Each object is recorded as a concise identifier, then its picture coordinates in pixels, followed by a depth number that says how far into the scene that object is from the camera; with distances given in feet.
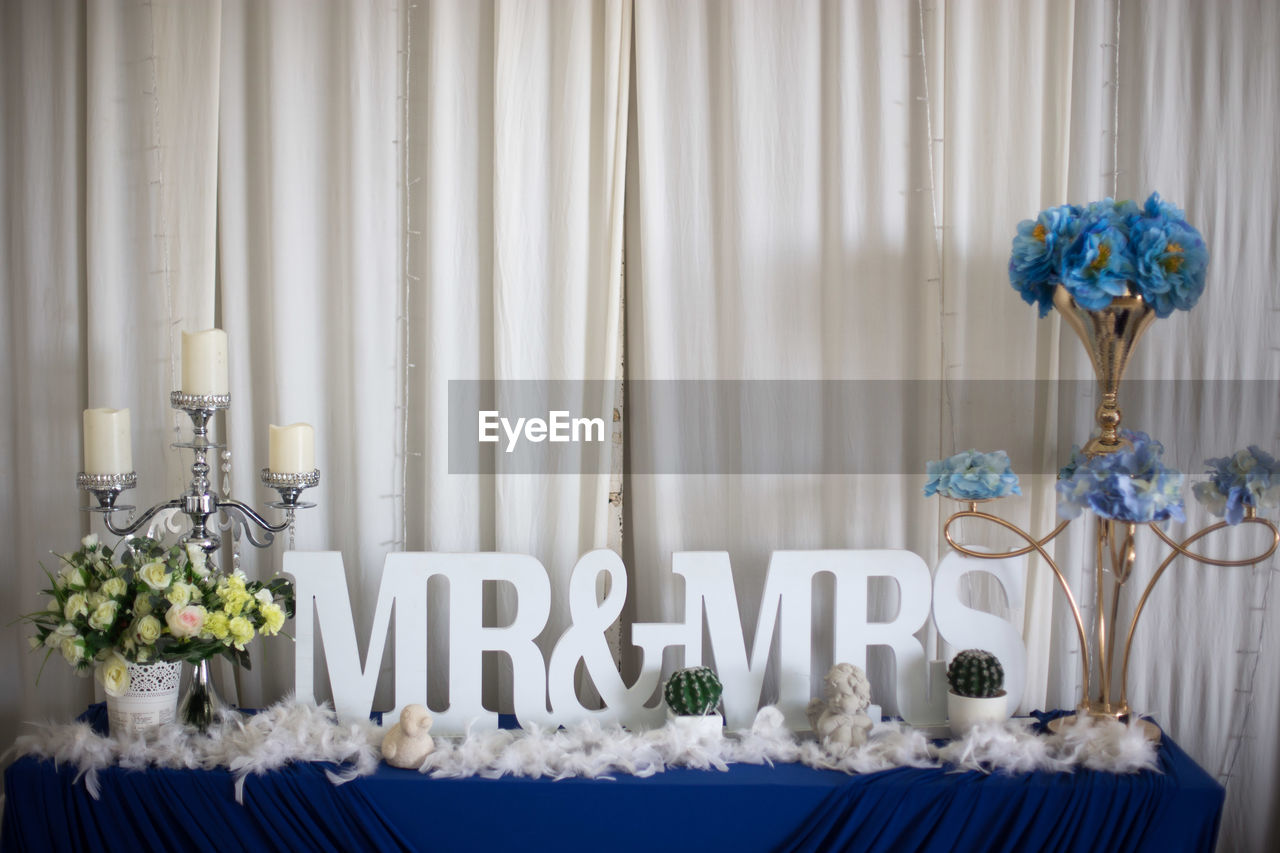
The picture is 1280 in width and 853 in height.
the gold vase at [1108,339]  4.93
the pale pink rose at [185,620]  4.78
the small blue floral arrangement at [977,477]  5.00
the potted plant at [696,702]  5.02
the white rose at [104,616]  4.81
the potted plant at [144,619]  4.83
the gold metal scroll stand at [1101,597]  5.11
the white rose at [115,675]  4.87
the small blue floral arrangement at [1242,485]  4.71
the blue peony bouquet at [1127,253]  4.66
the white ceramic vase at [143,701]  4.99
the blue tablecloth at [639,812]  4.61
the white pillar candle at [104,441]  5.12
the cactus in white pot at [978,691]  5.01
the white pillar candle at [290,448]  5.12
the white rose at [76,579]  4.96
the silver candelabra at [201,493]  5.09
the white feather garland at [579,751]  4.76
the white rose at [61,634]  4.83
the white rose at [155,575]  4.79
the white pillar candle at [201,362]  4.99
